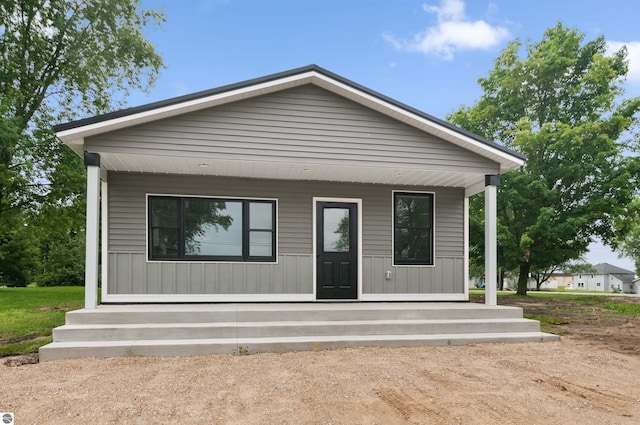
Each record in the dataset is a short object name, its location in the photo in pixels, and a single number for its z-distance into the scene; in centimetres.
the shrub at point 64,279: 2392
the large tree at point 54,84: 1383
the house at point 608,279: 6294
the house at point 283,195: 635
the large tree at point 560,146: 1403
